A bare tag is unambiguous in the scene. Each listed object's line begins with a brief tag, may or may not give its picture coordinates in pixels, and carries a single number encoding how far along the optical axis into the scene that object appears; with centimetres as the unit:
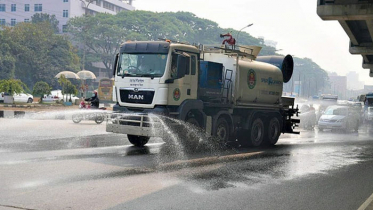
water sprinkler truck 1363
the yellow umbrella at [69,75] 4756
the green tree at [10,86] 3844
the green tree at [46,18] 10525
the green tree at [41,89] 4316
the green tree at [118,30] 9000
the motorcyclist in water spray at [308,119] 3347
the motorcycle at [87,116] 2468
